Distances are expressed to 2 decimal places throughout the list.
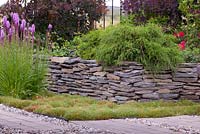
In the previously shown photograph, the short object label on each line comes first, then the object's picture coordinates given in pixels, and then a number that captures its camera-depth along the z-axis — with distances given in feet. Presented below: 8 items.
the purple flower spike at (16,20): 34.76
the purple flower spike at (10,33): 34.28
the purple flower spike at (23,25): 34.79
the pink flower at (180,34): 38.75
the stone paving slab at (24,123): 23.68
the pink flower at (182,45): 35.62
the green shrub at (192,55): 33.35
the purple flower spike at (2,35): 34.96
